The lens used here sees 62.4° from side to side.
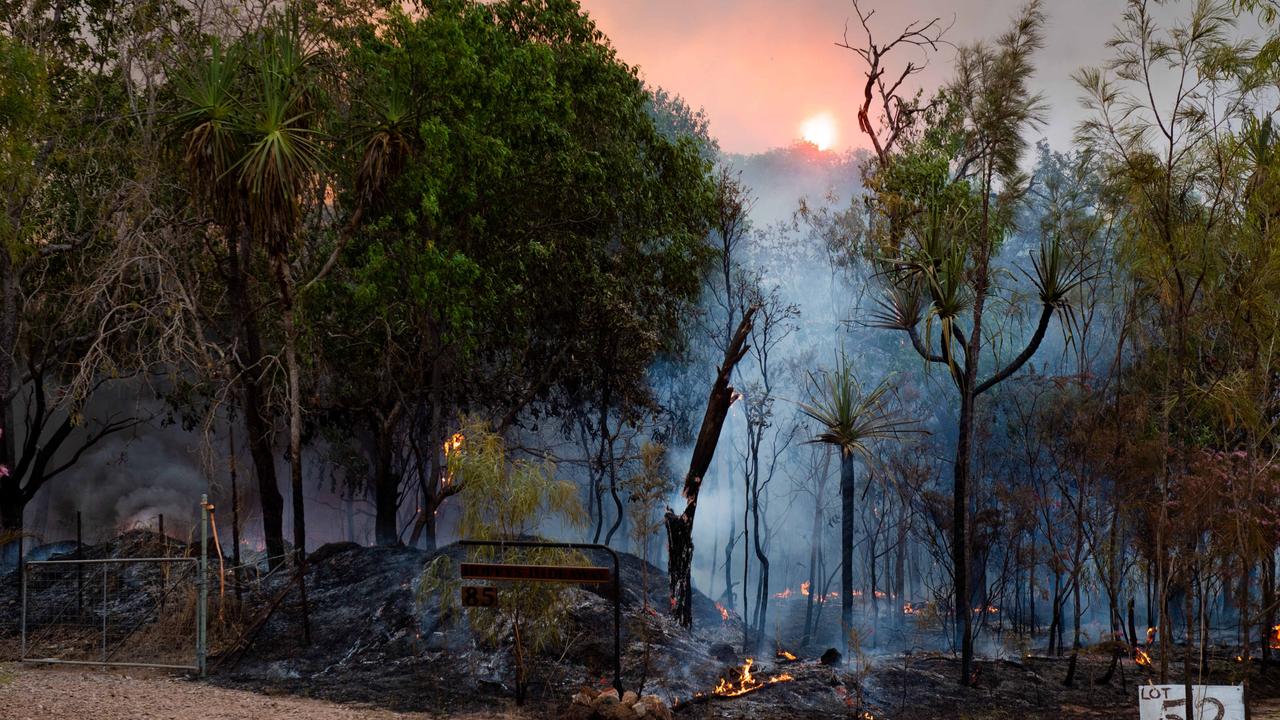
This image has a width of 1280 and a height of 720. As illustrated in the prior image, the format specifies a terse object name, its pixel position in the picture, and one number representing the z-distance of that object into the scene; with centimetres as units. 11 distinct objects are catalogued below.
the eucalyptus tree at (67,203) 1902
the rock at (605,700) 1129
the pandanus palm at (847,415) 1566
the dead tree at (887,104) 2047
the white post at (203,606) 1262
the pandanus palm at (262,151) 1438
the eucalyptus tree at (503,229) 1794
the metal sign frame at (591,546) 1135
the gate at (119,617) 1440
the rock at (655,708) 1119
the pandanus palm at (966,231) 1485
